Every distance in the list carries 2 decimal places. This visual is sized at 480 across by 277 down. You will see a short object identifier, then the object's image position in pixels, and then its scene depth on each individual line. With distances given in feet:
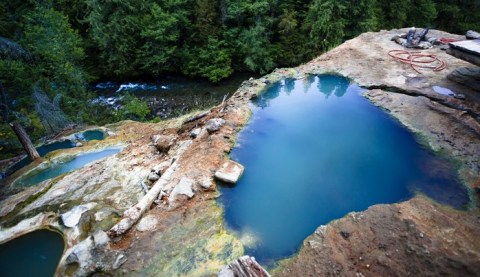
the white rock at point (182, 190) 18.53
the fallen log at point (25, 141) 30.88
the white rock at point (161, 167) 21.66
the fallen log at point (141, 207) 16.66
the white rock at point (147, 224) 16.89
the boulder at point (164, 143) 25.15
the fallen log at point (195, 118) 29.18
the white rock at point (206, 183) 19.12
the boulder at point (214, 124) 24.56
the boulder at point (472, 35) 32.07
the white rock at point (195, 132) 25.05
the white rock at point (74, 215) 18.57
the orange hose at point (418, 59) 30.69
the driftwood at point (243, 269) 10.32
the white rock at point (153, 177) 21.15
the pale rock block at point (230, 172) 19.63
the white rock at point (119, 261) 14.99
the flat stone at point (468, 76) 26.11
